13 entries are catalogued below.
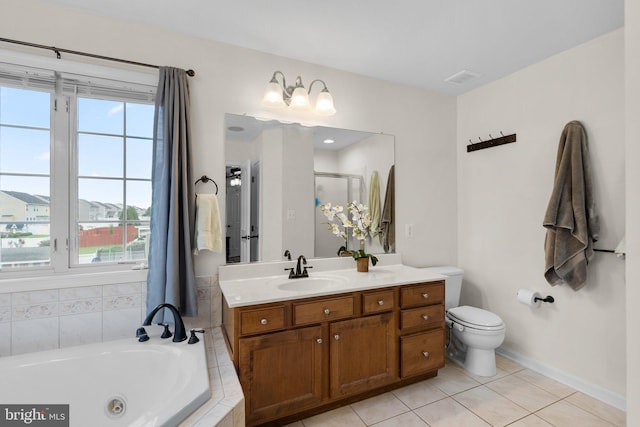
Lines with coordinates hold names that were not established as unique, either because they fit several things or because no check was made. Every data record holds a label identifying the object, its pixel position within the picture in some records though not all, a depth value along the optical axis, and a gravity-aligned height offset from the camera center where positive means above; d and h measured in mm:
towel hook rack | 2629 +665
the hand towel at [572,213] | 2066 +21
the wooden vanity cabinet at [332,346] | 1695 -806
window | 1739 +282
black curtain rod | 1677 +943
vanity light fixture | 2174 +875
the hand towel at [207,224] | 1980 -48
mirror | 2203 +263
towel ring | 2088 +255
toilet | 2336 -933
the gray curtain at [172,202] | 1859 +91
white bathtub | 1475 -804
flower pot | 2443 -384
